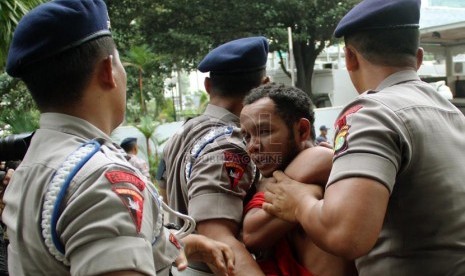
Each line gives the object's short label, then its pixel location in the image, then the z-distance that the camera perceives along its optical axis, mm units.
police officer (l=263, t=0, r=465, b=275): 1368
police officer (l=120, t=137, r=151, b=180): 7492
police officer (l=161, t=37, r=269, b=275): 1900
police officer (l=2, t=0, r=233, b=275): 1061
